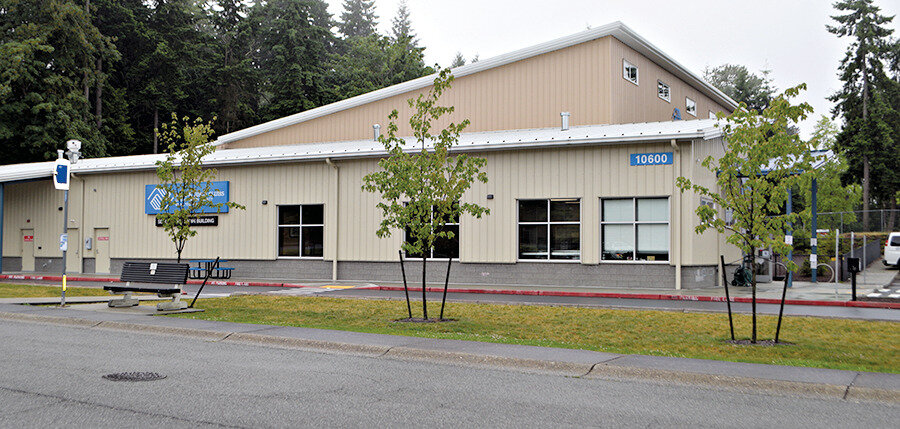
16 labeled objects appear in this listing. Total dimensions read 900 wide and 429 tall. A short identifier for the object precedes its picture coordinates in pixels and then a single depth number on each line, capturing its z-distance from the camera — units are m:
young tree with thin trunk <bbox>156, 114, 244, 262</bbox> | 19.41
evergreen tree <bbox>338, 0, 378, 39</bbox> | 101.69
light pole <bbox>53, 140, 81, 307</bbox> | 15.32
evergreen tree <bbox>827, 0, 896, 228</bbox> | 56.44
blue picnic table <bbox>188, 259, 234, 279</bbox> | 26.14
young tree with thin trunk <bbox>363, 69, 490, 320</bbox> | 13.32
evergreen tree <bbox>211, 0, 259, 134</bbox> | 58.22
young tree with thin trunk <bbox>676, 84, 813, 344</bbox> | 10.64
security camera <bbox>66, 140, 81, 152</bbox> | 15.98
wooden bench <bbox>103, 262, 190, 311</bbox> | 15.09
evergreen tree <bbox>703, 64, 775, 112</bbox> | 68.88
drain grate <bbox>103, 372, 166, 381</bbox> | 7.99
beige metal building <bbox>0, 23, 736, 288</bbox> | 21.33
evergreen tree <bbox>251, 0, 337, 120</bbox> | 57.38
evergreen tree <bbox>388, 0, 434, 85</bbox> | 60.69
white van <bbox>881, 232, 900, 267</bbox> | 33.25
